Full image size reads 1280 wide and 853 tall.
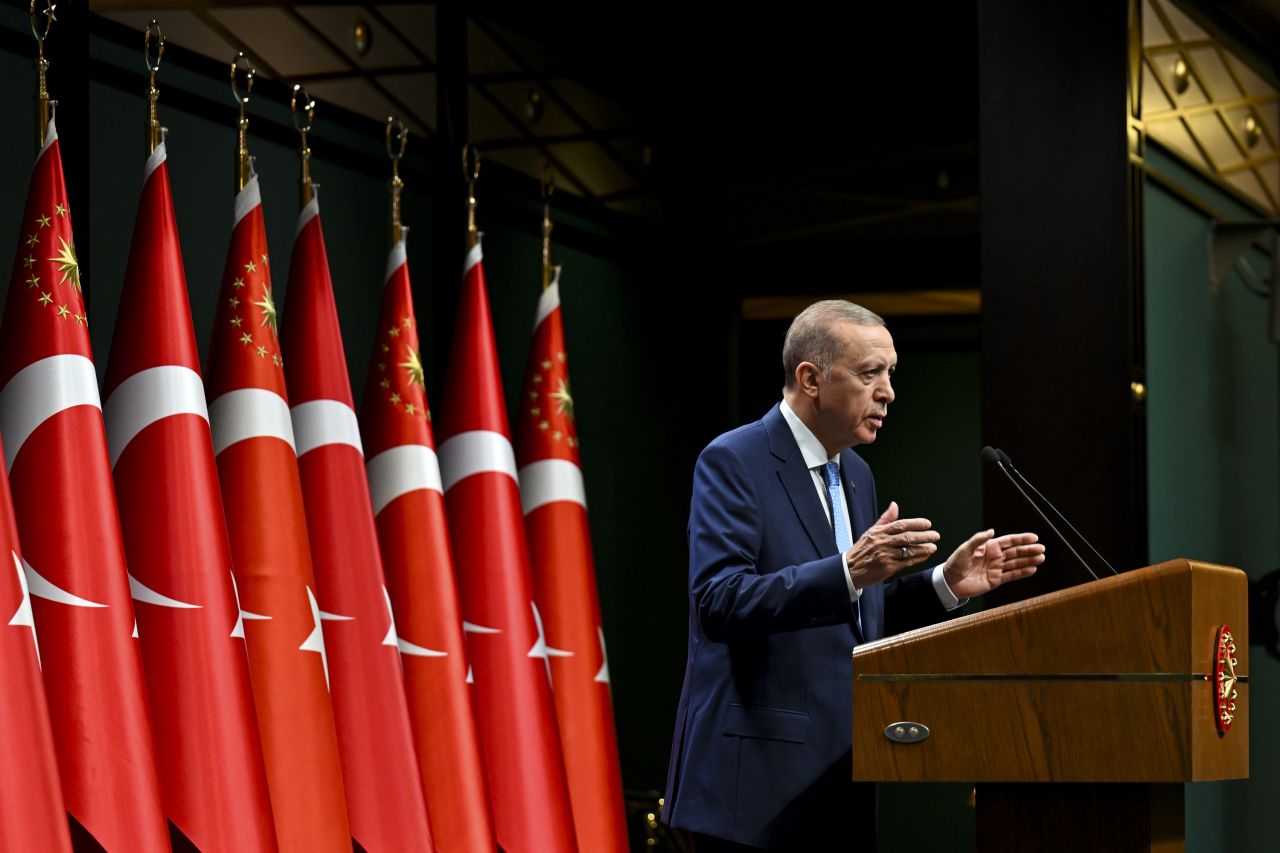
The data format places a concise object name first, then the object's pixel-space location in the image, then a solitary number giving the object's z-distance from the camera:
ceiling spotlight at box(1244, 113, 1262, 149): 9.32
